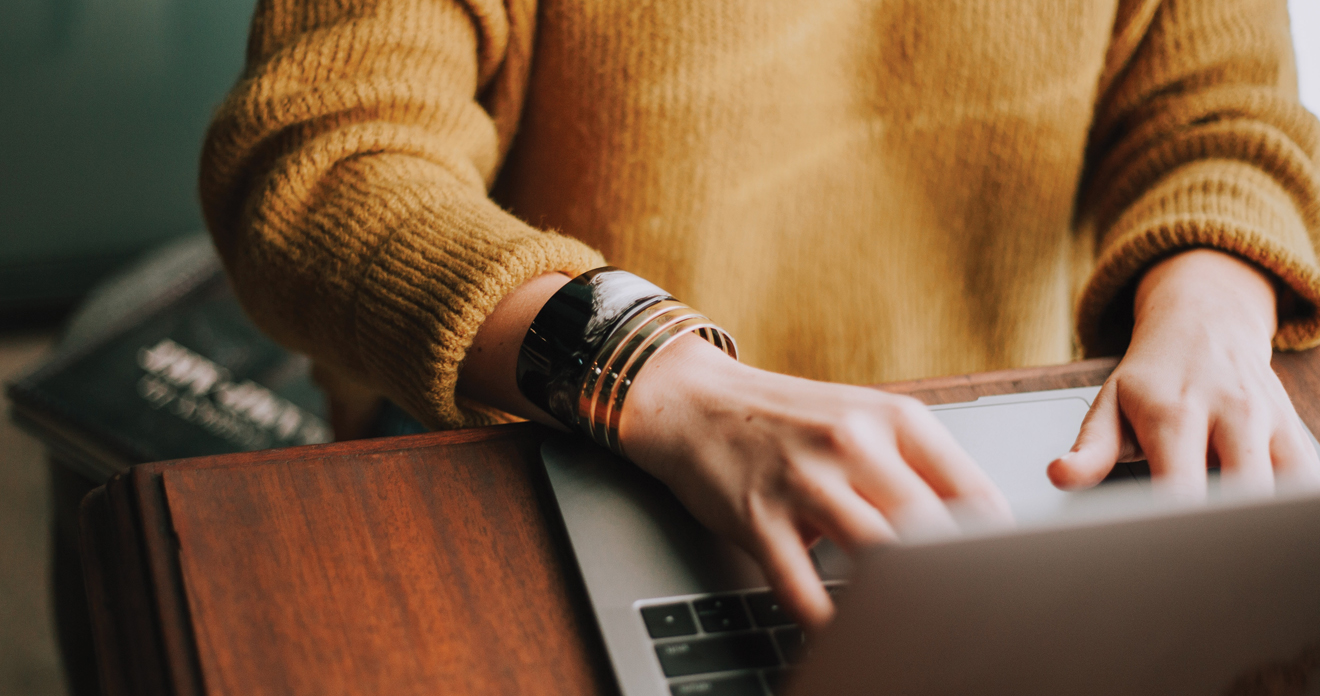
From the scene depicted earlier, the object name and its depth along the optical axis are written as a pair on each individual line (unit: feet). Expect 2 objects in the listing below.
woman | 1.27
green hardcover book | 3.44
